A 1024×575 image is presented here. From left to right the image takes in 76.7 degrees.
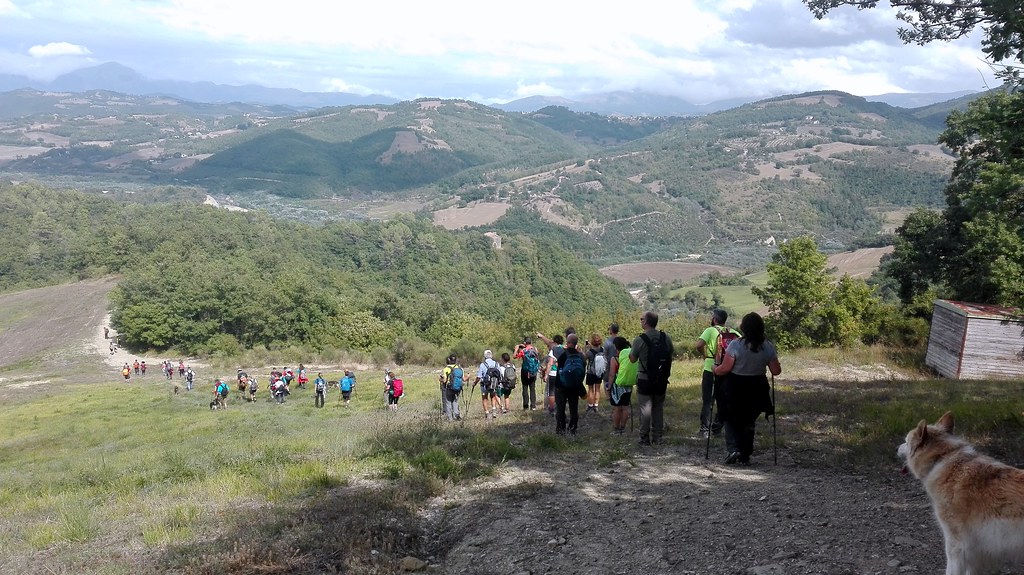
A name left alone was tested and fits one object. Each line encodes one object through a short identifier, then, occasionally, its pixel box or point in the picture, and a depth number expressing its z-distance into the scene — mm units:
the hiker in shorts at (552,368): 11672
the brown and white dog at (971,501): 3320
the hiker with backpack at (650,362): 8320
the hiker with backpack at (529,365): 12695
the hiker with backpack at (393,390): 17750
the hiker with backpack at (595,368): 11625
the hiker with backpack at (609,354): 9617
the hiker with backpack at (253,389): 28359
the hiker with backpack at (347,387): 22391
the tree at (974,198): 7039
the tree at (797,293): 29466
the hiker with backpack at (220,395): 24906
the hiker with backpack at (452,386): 13914
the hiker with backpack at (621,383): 8828
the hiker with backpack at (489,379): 13445
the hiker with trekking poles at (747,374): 6777
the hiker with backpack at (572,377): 9430
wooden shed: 17812
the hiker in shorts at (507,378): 13414
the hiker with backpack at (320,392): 22809
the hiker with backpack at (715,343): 8430
